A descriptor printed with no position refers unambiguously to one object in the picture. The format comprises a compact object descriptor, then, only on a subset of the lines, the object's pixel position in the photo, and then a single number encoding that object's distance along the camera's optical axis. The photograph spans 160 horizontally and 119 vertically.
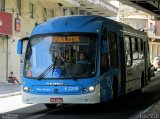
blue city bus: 15.13
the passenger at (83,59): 15.36
